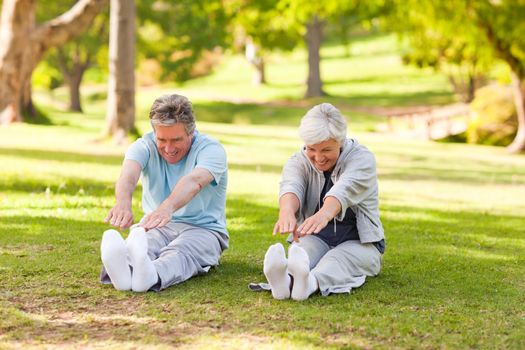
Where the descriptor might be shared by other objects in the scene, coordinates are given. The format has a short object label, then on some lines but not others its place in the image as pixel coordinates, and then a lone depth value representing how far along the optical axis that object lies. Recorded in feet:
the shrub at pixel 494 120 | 83.71
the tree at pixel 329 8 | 72.43
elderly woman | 18.16
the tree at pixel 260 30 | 98.32
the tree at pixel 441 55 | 95.85
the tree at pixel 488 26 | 69.10
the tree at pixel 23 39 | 70.59
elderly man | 18.29
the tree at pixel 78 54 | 123.85
